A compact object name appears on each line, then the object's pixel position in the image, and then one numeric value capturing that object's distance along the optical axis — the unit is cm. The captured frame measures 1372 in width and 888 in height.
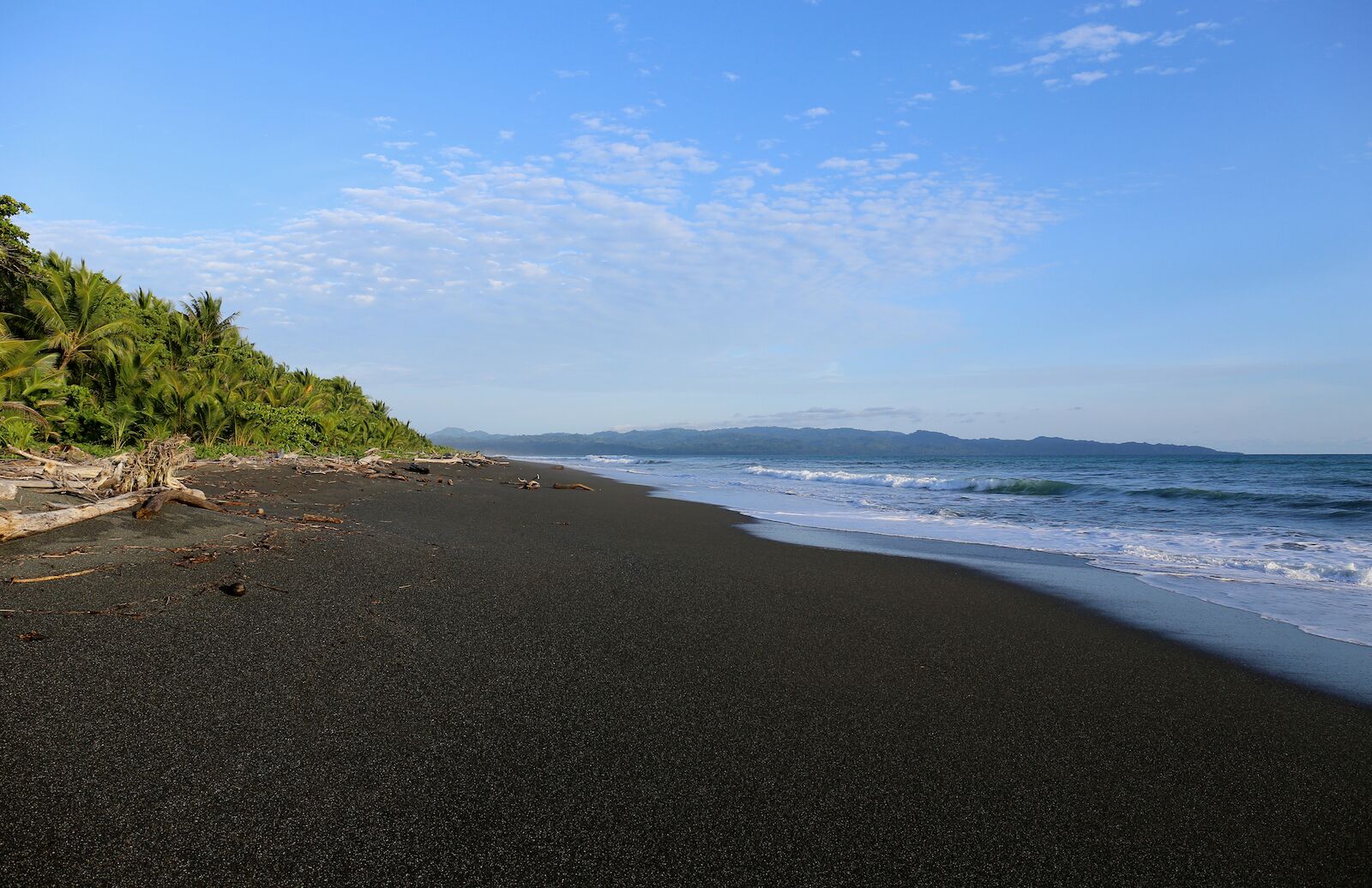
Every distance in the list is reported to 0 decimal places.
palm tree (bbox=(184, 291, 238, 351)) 2197
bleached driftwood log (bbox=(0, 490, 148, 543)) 464
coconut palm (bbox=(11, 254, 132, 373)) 1449
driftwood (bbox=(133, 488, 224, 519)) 581
